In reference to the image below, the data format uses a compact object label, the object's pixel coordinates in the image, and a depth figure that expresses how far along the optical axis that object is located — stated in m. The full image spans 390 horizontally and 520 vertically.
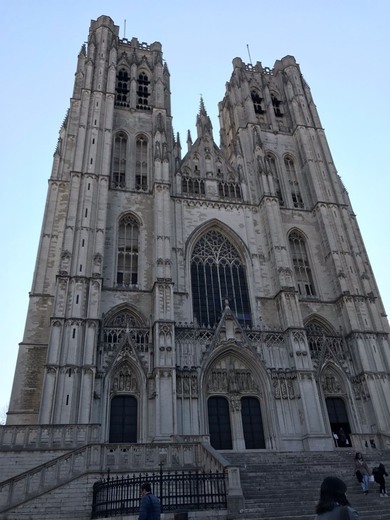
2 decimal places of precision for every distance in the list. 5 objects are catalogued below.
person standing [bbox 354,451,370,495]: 13.43
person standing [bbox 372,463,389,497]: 13.14
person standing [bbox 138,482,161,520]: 6.08
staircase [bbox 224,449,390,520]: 11.48
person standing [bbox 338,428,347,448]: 21.72
